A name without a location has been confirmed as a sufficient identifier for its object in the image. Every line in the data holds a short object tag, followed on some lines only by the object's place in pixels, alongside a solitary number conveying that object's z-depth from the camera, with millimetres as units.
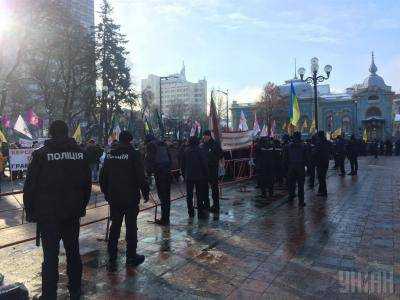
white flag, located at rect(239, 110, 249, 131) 22872
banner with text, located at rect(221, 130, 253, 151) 15078
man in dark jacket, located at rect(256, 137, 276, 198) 13367
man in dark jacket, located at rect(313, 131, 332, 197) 13992
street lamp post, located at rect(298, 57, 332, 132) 22125
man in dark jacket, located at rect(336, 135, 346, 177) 21609
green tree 42562
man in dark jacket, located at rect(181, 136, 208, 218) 9773
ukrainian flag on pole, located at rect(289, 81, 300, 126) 19344
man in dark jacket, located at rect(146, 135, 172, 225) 9375
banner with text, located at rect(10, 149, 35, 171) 15719
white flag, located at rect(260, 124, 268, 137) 21688
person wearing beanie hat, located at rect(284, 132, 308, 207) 12031
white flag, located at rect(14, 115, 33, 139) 18156
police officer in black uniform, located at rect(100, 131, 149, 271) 6461
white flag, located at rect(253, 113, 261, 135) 21388
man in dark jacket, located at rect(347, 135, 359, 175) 21703
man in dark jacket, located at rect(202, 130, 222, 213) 10883
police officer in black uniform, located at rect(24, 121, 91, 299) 4855
